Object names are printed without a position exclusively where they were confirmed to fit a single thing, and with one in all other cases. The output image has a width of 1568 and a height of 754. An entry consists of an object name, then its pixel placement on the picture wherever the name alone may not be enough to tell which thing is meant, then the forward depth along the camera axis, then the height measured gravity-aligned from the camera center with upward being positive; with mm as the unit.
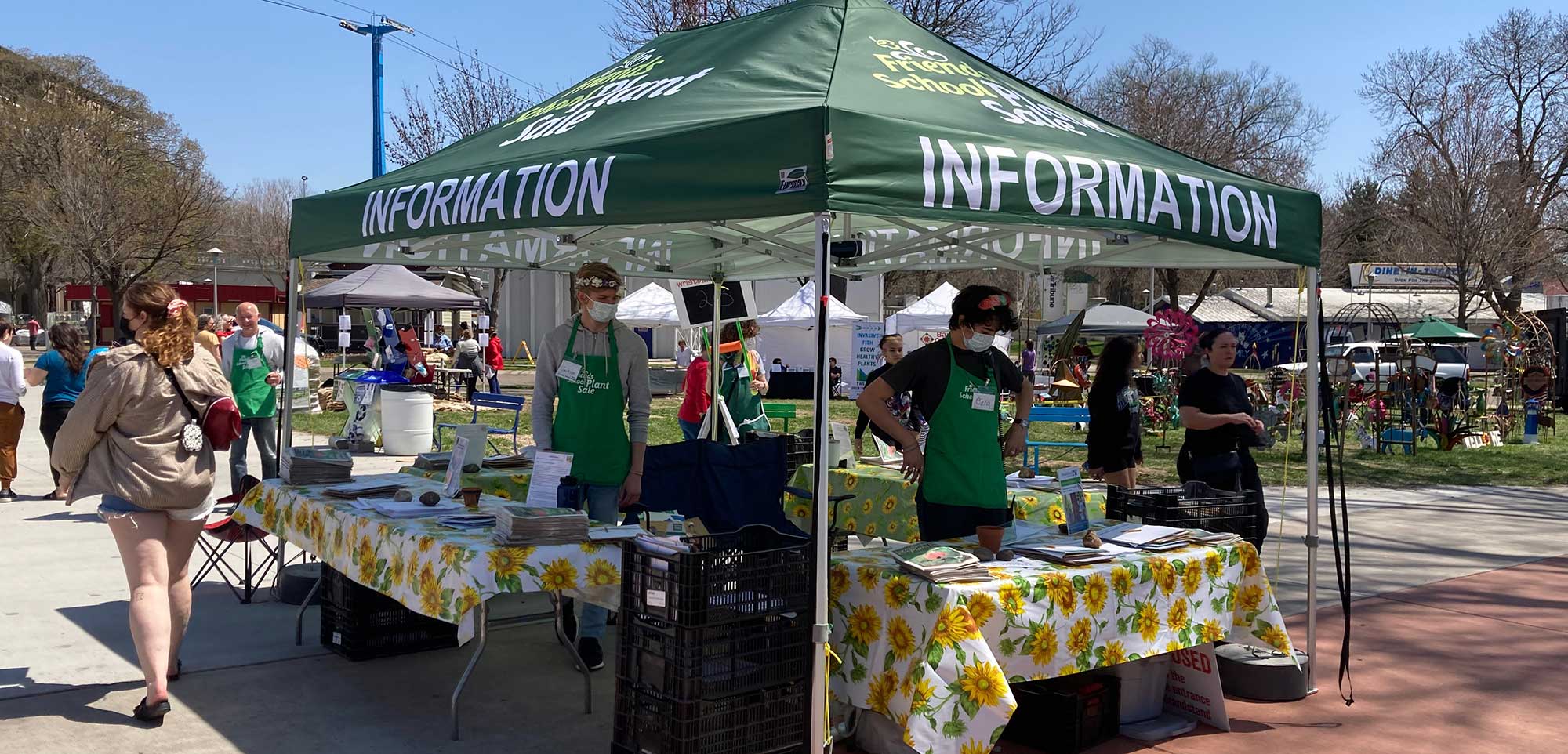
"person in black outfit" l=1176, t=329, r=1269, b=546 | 6293 -154
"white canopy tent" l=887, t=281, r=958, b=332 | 24719 +1577
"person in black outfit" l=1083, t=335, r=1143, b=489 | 7227 -153
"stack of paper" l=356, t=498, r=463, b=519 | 5113 -540
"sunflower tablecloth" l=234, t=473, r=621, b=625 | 4262 -672
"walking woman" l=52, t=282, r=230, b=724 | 4629 -289
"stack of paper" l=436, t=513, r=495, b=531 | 4855 -559
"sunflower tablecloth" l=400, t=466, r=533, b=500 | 6883 -556
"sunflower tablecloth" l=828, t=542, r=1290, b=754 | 3961 -847
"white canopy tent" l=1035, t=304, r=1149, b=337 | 33969 +1951
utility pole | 27328 +6771
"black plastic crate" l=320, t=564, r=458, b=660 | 5684 -1155
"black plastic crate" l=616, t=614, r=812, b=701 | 3778 -870
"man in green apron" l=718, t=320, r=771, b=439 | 9070 -11
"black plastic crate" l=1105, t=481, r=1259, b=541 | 5445 -528
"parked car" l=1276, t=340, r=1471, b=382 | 22594 +838
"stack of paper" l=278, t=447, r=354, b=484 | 5992 -425
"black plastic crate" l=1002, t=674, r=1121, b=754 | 4547 -1237
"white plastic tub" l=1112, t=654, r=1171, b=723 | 4918 -1217
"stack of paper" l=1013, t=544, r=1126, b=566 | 4547 -621
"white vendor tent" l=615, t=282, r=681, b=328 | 21016 +1360
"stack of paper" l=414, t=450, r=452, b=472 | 7211 -471
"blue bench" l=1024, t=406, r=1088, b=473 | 10039 -203
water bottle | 5023 -460
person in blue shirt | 10273 +49
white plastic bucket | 15133 -495
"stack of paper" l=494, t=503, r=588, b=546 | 4395 -517
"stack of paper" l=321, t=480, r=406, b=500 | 5676 -509
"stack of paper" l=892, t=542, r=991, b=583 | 4090 -598
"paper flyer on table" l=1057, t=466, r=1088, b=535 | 5082 -491
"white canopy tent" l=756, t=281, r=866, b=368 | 29502 +1081
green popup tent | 3953 +829
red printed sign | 5016 -1246
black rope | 5262 -575
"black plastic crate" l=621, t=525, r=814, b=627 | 3744 -622
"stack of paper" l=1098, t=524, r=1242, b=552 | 4859 -598
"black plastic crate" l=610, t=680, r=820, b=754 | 3793 -1087
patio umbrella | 23266 +1210
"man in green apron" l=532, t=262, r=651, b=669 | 5434 -63
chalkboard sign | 8453 +604
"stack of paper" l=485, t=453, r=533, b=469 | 7426 -479
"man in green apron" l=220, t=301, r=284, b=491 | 9242 +5
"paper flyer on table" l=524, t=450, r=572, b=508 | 4969 -369
